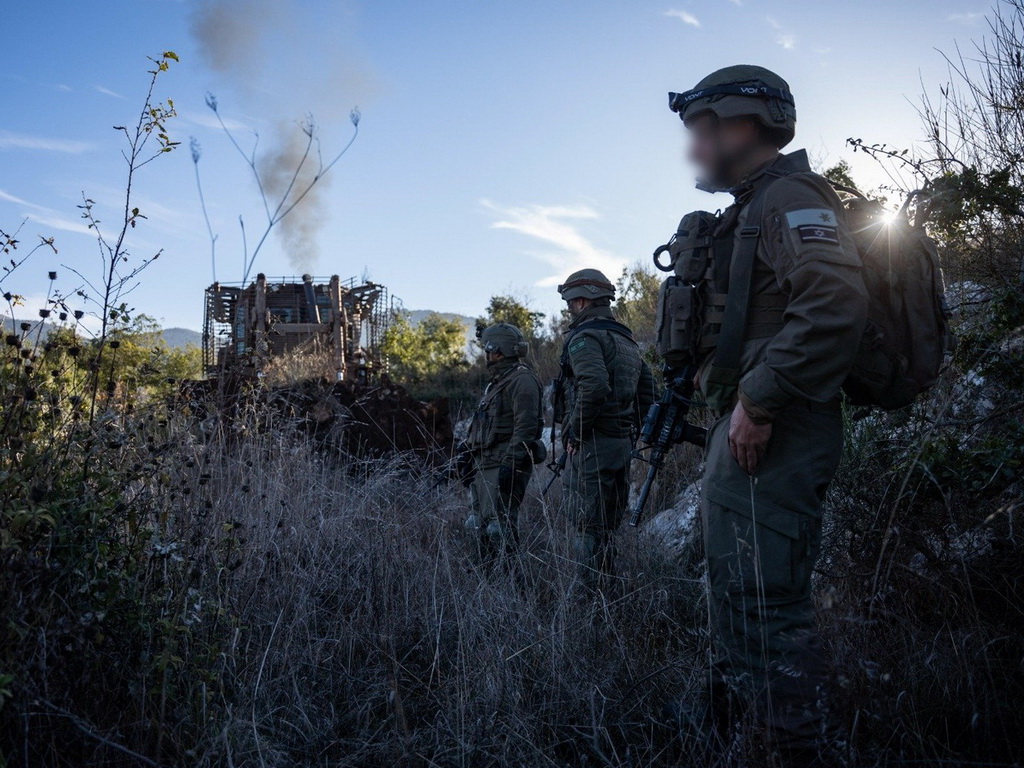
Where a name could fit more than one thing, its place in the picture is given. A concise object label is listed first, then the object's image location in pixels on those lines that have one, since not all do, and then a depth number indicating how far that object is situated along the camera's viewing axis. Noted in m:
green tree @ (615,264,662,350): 12.47
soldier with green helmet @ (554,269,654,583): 5.01
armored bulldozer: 12.59
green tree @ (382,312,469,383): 16.02
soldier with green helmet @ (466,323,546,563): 5.54
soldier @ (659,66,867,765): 2.19
